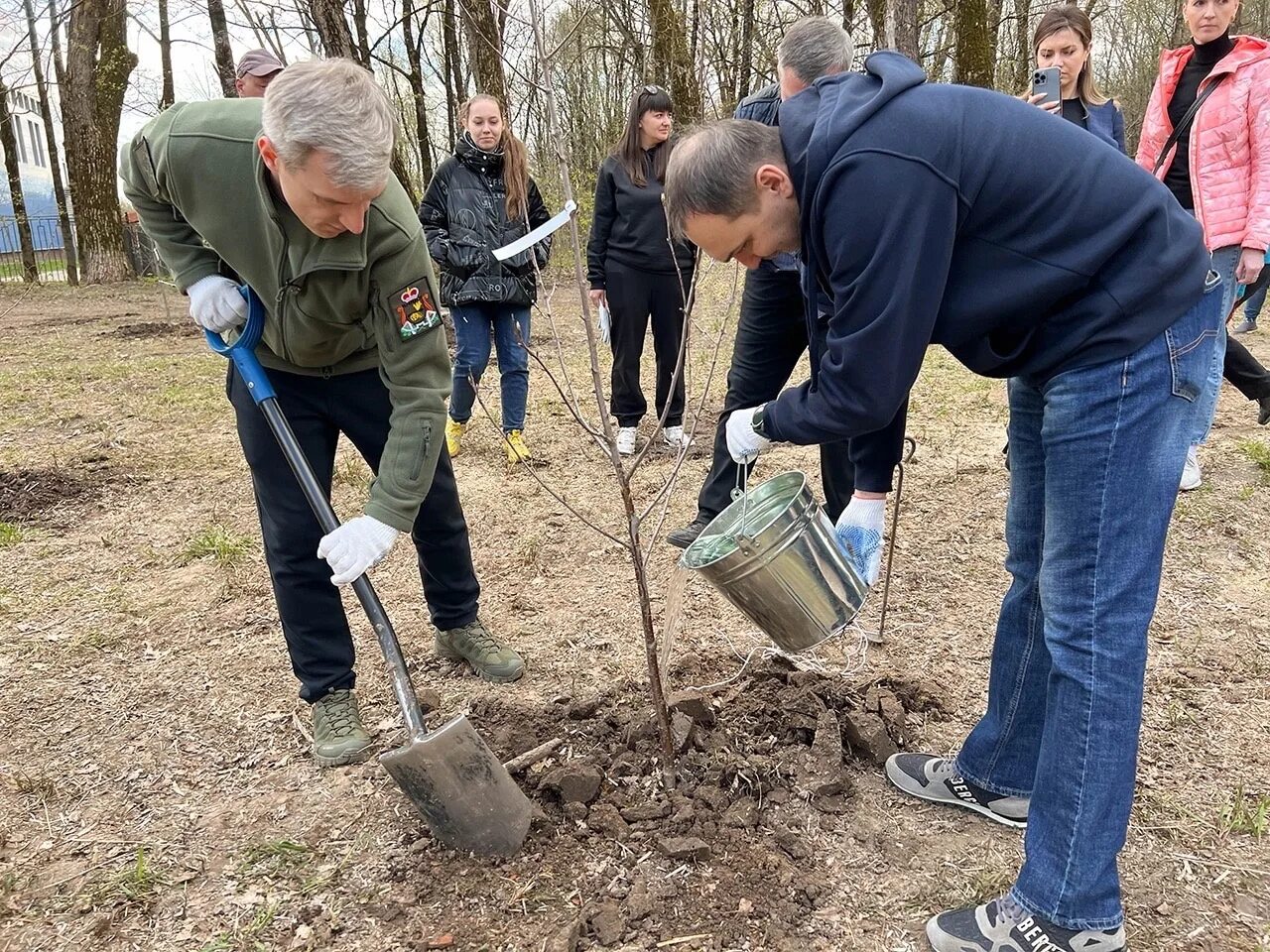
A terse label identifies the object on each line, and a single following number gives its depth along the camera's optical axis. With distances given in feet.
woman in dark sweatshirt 15.64
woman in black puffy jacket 15.34
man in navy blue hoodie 4.75
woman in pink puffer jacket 11.80
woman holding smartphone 11.65
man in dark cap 15.31
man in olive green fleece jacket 6.00
